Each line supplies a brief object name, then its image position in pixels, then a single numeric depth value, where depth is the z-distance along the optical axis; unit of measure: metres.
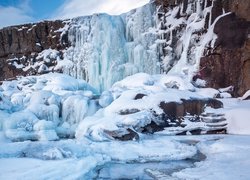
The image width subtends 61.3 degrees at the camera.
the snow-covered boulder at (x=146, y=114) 7.72
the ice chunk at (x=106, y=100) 10.45
